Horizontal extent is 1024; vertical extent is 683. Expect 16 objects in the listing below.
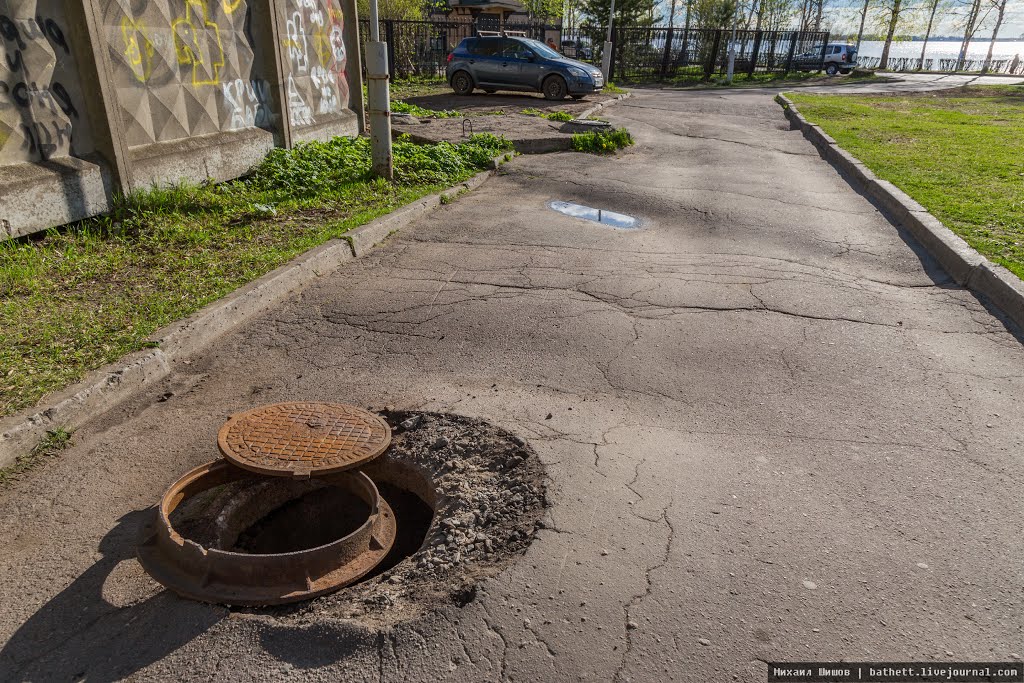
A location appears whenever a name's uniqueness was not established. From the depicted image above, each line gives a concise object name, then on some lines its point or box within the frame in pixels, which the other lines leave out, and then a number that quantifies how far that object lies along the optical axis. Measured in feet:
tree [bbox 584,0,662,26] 114.11
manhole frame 8.23
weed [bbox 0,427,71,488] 10.34
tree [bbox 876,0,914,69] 159.63
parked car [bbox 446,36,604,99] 61.67
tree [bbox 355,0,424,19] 93.20
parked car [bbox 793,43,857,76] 128.26
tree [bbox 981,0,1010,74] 147.23
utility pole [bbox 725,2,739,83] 108.30
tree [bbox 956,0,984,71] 155.74
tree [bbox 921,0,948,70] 177.23
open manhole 8.34
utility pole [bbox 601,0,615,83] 88.02
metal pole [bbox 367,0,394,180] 25.88
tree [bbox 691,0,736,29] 138.31
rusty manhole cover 10.09
